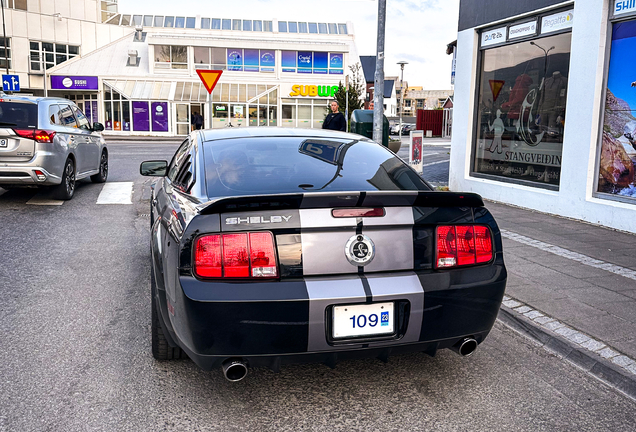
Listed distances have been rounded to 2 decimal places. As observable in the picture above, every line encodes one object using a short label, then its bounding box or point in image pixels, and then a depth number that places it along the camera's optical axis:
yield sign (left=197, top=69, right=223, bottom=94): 12.47
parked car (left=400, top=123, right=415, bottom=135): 61.44
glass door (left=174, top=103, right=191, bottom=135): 45.38
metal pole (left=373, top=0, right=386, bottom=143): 10.66
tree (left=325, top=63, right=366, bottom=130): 33.19
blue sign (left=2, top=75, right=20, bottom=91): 34.00
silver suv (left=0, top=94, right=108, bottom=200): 9.33
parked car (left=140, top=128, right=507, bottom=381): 2.86
